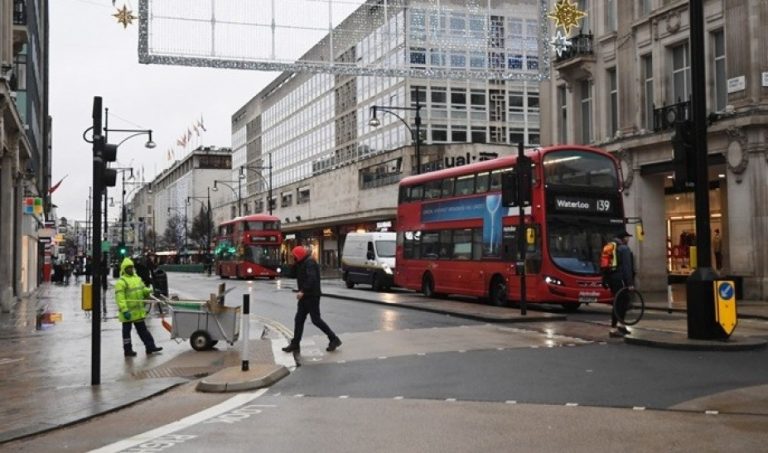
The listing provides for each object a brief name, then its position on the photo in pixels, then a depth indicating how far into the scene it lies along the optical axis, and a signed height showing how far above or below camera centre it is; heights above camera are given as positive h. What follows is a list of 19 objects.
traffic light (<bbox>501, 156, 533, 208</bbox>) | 18.86 +1.53
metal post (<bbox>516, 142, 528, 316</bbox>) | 18.88 +0.28
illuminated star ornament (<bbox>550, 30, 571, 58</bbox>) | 21.31 +6.11
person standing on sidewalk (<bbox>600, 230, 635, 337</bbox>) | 15.41 -0.36
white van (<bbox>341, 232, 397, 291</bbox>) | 33.72 -0.35
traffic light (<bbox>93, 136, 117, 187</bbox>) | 11.09 +1.39
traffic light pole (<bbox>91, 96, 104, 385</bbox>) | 10.59 +0.27
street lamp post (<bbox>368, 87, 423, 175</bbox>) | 34.83 +5.67
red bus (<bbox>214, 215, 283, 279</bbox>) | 50.72 +0.40
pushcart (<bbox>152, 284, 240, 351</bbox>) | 14.43 -1.24
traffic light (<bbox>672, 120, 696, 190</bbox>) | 13.21 +1.53
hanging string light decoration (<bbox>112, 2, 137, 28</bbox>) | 14.38 +4.26
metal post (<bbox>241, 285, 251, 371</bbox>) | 10.88 -1.08
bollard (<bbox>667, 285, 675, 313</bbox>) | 22.05 -1.61
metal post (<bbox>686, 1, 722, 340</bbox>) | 13.02 +0.49
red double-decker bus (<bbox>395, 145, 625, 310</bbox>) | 20.97 +0.61
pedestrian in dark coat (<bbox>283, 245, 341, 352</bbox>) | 13.54 -0.75
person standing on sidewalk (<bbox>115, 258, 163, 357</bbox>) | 13.93 -0.93
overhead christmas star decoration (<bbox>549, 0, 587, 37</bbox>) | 17.16 +5.04
